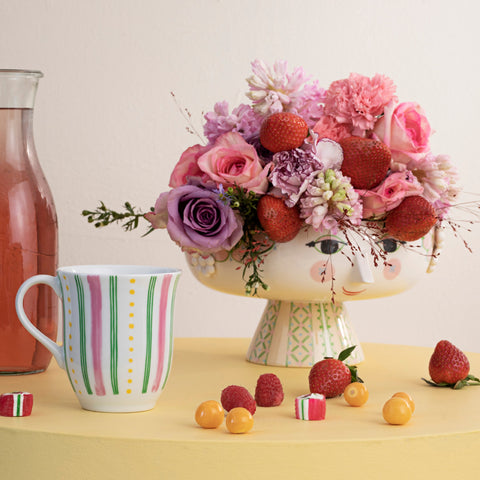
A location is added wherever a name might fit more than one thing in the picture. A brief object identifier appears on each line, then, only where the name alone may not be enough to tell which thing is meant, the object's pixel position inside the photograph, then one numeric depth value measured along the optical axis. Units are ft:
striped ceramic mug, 2.99
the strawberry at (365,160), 3.45
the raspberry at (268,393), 3.18
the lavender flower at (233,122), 3.63
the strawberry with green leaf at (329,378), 3.28
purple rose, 3.47
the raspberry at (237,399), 3.07
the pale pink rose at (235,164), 3.47
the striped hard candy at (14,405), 3.00
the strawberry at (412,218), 3.50
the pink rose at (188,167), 3.64
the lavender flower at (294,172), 3.43
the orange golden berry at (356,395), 3.19
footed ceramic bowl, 3.56
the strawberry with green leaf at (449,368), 3.45
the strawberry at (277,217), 3.44
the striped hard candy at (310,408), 3.03
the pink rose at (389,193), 3.48
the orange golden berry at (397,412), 2.96
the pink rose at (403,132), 3.56
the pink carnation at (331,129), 3.60
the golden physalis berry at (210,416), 2.92
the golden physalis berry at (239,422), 2.88
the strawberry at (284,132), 3.47
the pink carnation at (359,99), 3.57
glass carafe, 3.51
